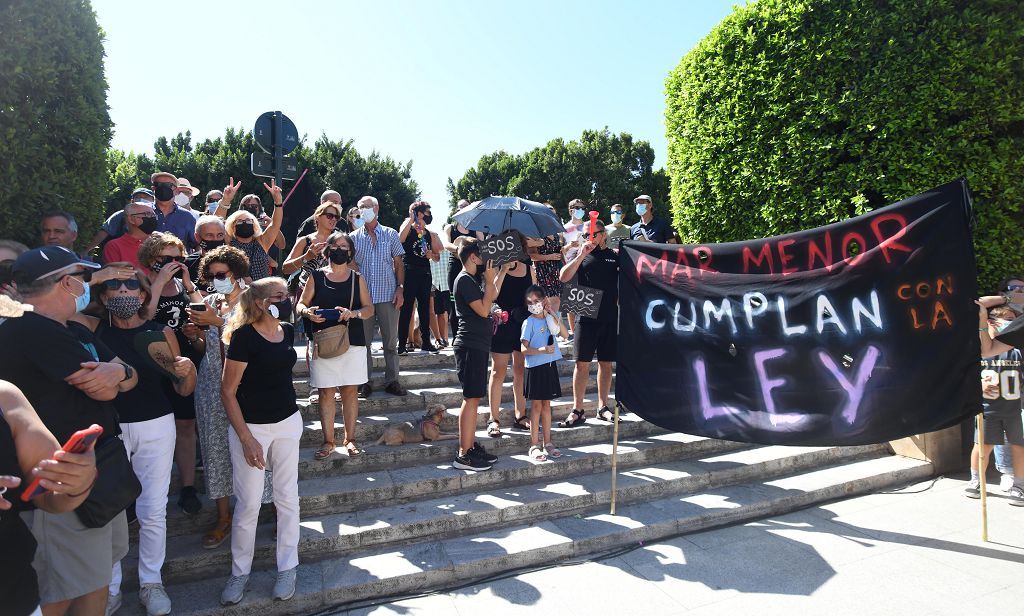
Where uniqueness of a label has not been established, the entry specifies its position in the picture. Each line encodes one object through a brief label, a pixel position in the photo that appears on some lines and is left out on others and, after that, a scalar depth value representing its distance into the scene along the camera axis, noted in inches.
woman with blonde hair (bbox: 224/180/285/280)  208.7
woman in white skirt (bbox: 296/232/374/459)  202.2
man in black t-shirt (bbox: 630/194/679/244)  295.0
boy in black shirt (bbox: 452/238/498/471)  209.3
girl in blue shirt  220.8
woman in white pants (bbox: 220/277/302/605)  141.9
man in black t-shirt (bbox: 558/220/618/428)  257.9
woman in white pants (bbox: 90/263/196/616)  139.5
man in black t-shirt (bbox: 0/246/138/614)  94.0
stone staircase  156.0
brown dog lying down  217.0
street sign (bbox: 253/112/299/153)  238.1
